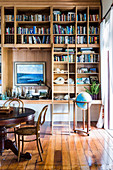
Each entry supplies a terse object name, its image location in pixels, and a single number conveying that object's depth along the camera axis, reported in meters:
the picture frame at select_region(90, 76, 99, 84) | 6.33
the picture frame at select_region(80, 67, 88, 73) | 6.34
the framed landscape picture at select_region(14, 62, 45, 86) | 6.61
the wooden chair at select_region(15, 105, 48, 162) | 3.39
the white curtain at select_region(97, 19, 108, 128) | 5.51
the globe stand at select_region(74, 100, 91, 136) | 5.01
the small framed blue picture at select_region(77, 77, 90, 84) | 6.31
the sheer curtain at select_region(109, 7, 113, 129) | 4.71
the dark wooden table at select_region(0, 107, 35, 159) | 3.09
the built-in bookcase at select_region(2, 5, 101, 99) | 6.12
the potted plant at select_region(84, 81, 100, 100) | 6.01
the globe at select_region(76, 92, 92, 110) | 5.09
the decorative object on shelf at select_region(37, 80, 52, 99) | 6.35
